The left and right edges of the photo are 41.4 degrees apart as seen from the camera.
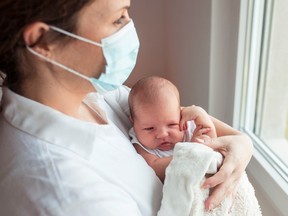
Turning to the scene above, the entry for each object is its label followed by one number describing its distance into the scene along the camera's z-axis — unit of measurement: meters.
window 1.42
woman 0.73
